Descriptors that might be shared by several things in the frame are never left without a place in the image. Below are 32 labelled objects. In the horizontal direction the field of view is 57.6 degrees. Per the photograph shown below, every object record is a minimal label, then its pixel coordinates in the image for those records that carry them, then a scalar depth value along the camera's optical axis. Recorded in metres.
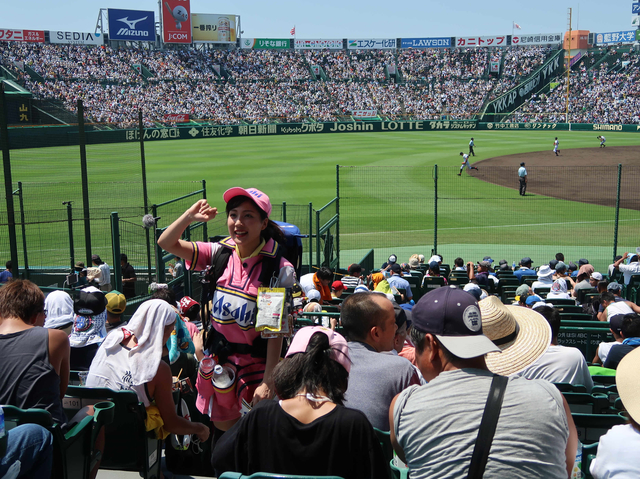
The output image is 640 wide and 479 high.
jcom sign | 76.69
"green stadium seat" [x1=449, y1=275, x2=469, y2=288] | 11.66
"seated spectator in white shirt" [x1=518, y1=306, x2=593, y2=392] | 4.34
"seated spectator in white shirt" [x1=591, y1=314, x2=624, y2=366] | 5.52
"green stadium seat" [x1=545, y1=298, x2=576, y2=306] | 8.61
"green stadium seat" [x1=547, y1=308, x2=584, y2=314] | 8.29
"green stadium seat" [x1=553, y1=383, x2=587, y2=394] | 4.08
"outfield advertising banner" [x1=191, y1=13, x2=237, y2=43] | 79.44
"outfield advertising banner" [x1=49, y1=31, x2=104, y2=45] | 68.00
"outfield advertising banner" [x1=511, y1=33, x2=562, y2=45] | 81.00
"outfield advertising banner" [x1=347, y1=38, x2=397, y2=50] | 81.94
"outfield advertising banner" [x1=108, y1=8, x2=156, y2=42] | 71.81
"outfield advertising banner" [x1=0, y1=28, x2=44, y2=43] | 65.19
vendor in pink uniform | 3.41
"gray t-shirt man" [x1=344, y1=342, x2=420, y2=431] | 2.95
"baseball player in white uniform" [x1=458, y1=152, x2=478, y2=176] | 29.39
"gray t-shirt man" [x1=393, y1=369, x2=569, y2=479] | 2.04
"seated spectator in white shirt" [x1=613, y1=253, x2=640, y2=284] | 11.21
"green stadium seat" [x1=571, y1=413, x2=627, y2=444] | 3.28
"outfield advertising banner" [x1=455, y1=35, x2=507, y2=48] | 81.00
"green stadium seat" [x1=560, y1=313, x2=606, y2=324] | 7.58
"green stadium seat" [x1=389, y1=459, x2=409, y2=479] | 2.52
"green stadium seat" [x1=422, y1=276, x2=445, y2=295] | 10.90
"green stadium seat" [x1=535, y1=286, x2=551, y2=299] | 10.42
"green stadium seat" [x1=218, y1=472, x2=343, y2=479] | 2.37
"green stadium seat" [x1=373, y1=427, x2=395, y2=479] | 2.86
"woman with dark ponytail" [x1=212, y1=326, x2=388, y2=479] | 2.44
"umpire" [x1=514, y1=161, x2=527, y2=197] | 23.62
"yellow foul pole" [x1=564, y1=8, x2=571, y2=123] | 62.46
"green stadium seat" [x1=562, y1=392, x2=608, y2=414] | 3.81
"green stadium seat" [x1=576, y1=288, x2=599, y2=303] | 10.48
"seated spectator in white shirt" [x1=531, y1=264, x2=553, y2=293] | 11.23
